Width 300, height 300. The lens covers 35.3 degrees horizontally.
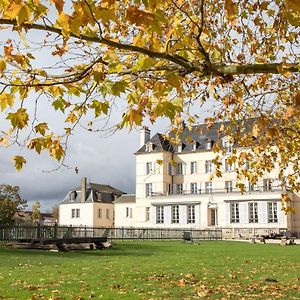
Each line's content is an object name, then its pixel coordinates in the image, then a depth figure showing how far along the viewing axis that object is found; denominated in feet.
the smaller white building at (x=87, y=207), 253.65
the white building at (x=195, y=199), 183.52
